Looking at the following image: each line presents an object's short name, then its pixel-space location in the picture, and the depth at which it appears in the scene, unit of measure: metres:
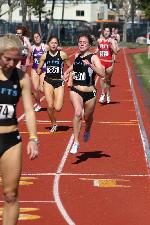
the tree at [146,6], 74.06
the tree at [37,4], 80.81
